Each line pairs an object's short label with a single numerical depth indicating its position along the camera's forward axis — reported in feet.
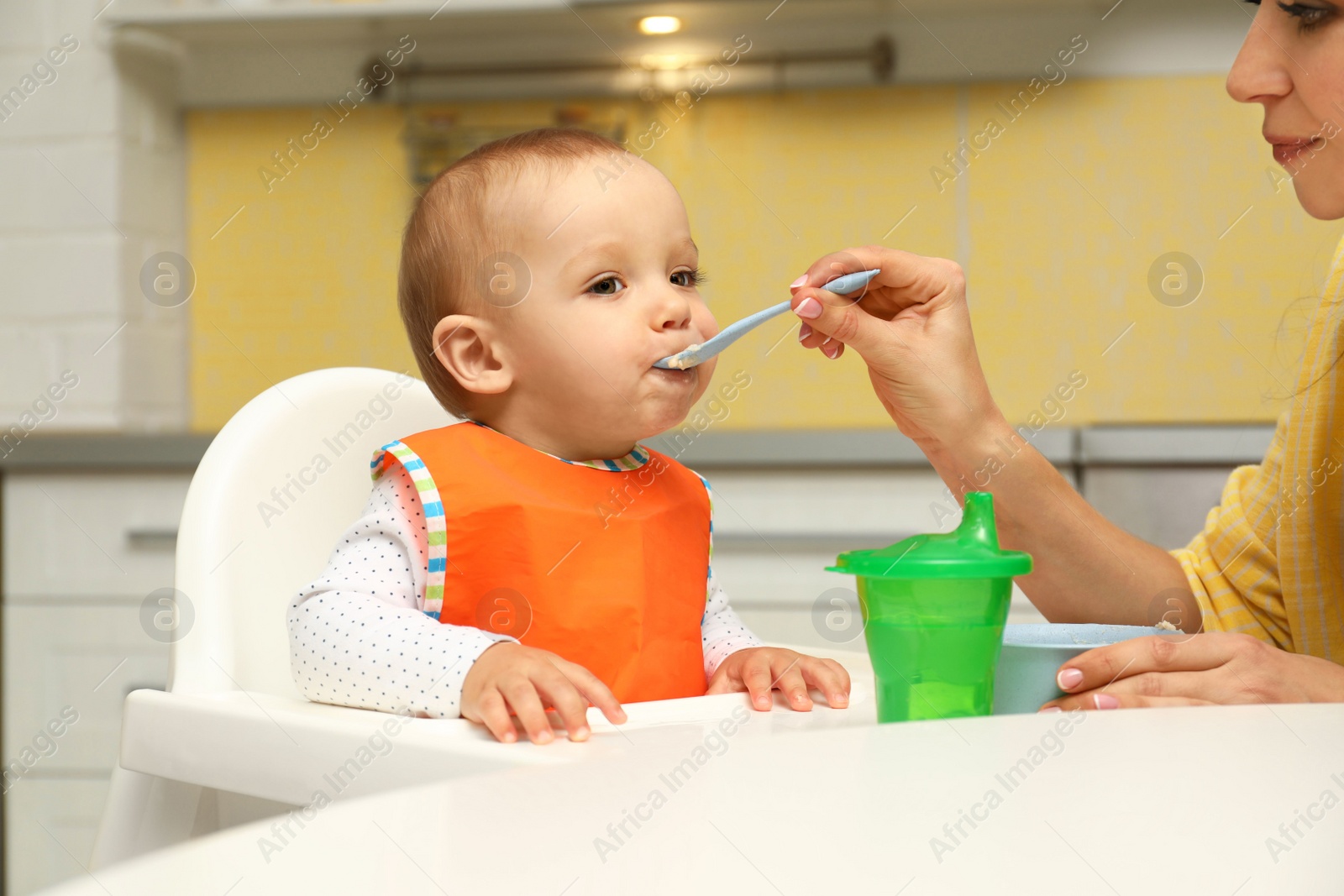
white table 3.09
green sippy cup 4.37
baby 4.84
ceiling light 10.11
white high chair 4.51
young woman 5.01
